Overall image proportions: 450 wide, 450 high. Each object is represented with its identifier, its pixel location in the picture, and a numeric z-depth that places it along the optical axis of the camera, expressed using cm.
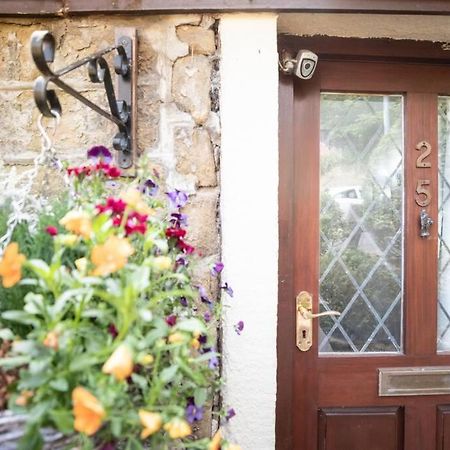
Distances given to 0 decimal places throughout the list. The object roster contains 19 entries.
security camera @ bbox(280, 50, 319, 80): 171
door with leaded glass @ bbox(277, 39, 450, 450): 183
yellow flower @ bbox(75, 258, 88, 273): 89
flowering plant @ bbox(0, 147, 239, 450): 79
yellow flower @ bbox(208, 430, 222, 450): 94
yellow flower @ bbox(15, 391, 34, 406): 81
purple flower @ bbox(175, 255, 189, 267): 126
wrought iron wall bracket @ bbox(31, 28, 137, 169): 135
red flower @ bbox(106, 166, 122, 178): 109
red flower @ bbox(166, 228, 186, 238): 119
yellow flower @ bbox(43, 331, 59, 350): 78
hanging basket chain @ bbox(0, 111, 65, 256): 105
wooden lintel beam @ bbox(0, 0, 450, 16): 160
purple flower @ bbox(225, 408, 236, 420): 132
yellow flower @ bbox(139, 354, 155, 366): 83
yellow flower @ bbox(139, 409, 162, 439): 80
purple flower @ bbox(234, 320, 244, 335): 143
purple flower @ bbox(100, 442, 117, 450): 88
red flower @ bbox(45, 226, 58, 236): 94
